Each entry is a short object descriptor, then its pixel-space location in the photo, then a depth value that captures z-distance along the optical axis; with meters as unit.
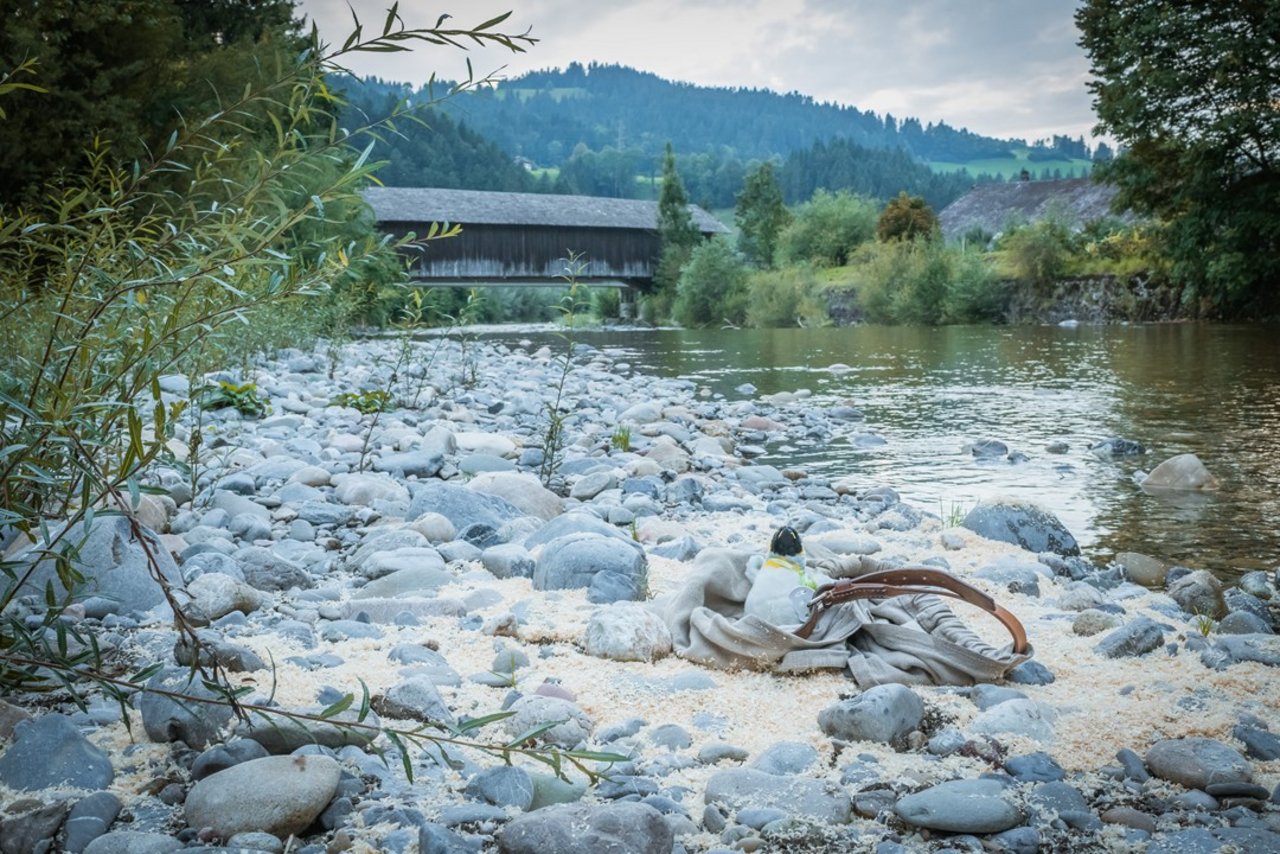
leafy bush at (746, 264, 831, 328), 35.58
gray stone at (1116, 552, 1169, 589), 4.48
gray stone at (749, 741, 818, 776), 2.32
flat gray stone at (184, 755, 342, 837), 1.86
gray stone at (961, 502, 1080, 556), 4.90
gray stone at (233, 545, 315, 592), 3.63
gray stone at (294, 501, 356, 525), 4.76
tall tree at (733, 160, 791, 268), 50.44
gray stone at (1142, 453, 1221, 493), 6.48
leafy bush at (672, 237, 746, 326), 39.78
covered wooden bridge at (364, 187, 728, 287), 38.75
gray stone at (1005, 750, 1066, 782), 2.28
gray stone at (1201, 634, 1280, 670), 3.03
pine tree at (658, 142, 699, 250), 45.47
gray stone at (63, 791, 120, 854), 1.82
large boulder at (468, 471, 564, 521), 5.18
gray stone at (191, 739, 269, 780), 2.07
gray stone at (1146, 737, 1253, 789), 2.21
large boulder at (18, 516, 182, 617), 3.08
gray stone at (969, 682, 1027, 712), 2.70
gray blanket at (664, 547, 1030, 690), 2.88
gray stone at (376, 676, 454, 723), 2.48
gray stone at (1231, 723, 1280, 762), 2.36
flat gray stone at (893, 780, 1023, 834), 2.01
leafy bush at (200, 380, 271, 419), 7.10
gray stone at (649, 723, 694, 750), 2.47
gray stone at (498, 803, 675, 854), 1.80
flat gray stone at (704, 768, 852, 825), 2.09
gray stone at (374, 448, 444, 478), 6.02
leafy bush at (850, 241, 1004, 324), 30.41
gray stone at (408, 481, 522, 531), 4.71
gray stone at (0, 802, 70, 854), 1.78
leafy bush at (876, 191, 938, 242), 40.66
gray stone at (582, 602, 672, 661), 3.04
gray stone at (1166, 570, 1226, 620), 3.90
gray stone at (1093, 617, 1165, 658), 3.16
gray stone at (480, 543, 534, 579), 3.93
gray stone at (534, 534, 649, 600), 3.72
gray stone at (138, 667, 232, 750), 2.18
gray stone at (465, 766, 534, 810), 2.07
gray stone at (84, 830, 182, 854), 1.74
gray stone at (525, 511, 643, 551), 4.19
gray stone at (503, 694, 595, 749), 2.40
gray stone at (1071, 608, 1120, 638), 3.39
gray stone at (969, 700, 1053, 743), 2.49
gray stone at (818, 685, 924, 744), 2.47
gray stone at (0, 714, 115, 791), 1.98
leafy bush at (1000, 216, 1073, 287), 29.44
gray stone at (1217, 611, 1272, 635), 3.49
